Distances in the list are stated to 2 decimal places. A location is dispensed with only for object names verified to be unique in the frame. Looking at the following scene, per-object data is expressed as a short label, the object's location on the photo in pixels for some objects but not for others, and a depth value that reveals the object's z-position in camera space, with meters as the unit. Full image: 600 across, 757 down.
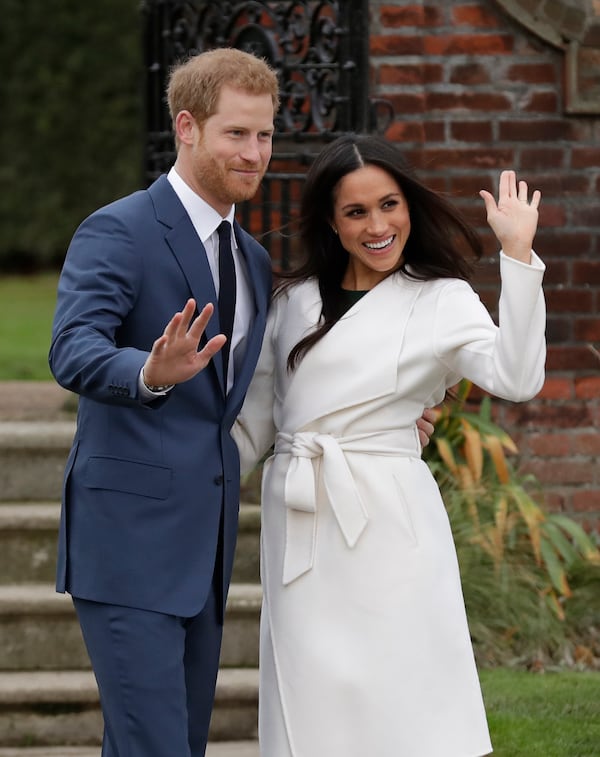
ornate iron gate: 12.02
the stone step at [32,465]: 11.93
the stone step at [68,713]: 10.27
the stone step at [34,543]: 11.27
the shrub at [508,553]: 11.41
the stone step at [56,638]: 10.76
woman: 7.02
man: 6.87
